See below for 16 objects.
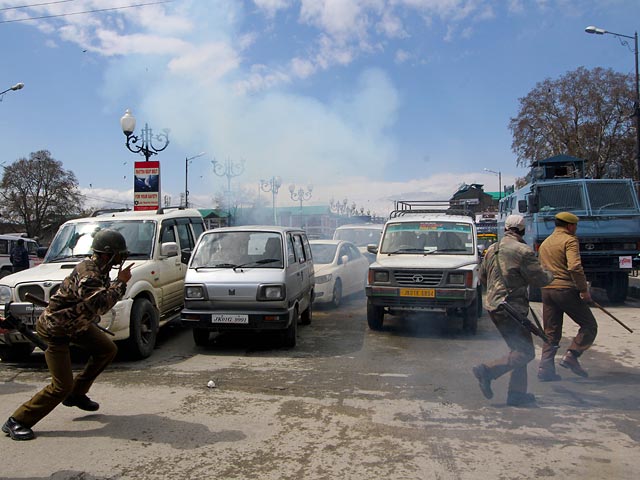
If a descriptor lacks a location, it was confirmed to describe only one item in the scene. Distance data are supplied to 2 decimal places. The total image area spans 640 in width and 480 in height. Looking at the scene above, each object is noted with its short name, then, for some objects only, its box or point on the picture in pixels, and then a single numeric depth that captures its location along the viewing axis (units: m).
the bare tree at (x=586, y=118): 30.53
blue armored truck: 11.07
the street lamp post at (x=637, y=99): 18.61
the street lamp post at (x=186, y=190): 29.37
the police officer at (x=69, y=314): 4.14
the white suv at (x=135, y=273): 6.35
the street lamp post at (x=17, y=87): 18.87
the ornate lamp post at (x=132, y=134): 14.23
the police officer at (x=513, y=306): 4.91
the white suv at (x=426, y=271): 8.13
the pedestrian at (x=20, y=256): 15.27
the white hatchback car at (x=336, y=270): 10.94
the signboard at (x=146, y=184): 14.31
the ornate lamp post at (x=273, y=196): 21.25
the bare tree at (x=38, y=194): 50.78
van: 7.11
